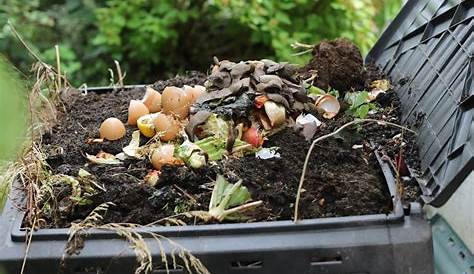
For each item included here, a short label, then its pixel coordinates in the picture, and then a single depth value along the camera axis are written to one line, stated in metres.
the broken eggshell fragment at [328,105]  1.93
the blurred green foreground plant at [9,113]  1.13
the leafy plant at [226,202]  1.63
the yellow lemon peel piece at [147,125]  1.90
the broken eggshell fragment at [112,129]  1.92
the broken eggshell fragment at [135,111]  1.96
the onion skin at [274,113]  1.83
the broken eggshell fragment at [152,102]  1.98
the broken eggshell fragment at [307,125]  1.83
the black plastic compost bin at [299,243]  1.54
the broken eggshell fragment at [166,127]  1.86
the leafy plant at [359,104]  1.96
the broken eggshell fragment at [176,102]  1.91
